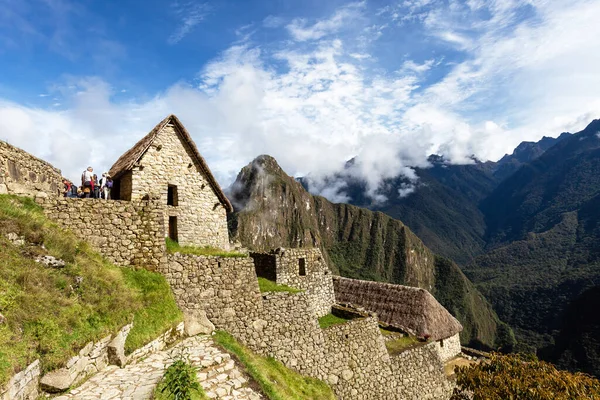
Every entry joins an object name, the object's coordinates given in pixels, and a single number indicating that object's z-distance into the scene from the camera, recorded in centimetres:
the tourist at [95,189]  1244
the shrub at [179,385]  565
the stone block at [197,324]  938
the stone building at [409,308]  2383
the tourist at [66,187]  1233
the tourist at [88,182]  1242
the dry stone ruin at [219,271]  964
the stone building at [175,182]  1218
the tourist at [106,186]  1238
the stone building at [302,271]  1472
